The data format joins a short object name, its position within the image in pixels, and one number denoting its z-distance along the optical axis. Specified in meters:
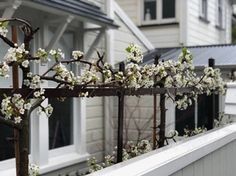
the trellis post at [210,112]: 3.68
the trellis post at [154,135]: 2.90
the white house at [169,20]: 9.03
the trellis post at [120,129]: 2.34
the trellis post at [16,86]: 1.65
